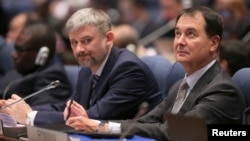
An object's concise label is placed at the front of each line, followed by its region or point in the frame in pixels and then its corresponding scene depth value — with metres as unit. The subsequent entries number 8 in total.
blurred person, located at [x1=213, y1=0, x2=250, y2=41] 11.28
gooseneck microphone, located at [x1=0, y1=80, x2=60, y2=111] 7.21
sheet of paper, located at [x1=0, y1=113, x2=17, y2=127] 6.75
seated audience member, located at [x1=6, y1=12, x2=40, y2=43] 12.60
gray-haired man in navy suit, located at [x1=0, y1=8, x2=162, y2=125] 7.44
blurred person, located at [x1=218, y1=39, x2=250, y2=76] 7.87
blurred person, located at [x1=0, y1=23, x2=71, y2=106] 8.81
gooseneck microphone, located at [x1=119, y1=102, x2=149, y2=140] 7.11
